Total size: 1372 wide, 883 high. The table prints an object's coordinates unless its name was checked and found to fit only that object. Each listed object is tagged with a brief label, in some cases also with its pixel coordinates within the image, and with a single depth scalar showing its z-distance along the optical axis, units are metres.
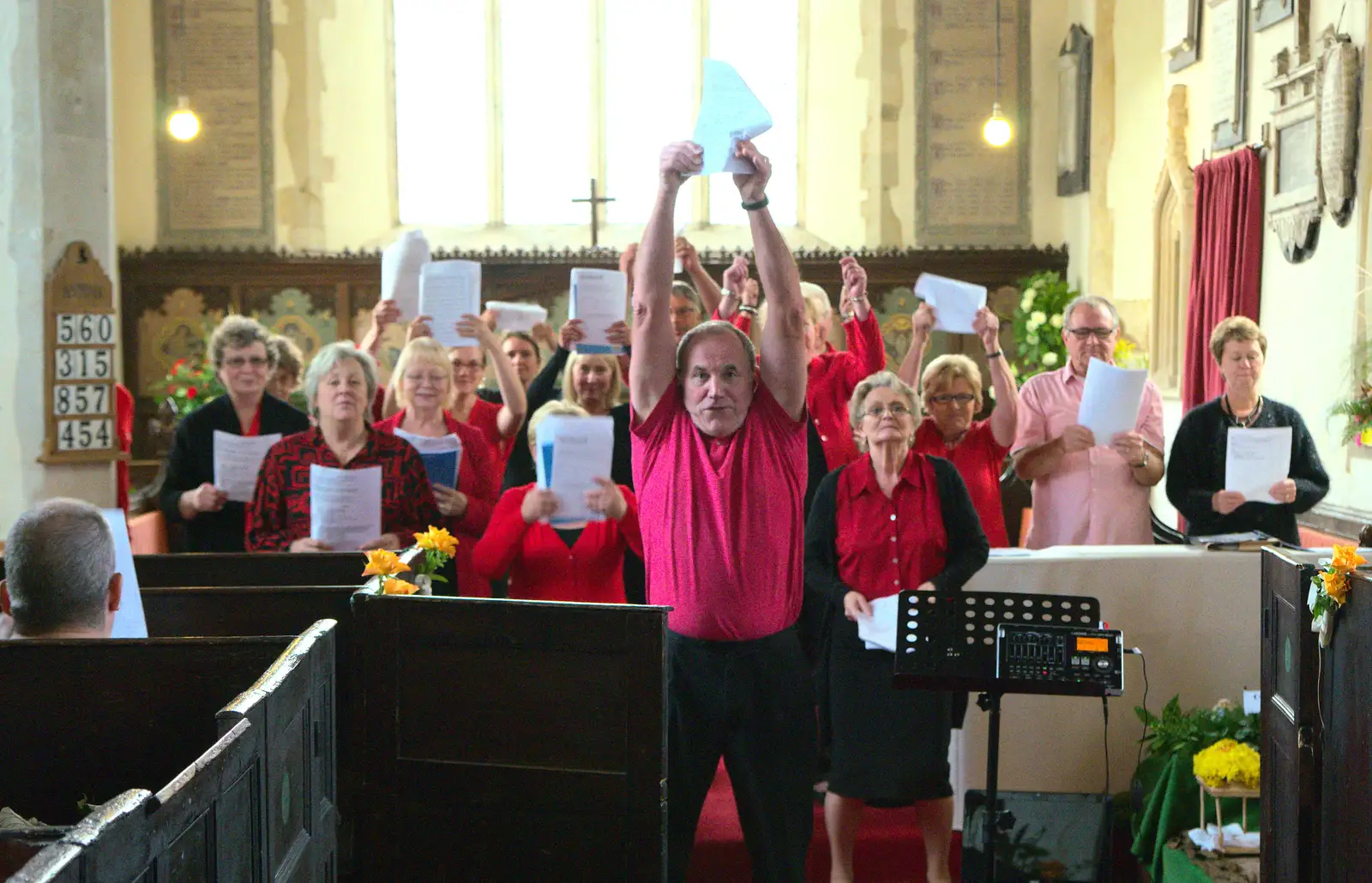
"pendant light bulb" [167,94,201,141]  9.08
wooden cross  9.50
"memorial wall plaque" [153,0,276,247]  10.07
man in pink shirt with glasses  4.59
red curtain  6.93
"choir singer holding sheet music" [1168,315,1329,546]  4.30
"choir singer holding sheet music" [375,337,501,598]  4.13
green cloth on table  3.67
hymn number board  6.15
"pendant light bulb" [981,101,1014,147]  9.48
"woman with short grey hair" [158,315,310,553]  4.30
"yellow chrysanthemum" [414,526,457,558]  3.13
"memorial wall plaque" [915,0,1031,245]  10.23
